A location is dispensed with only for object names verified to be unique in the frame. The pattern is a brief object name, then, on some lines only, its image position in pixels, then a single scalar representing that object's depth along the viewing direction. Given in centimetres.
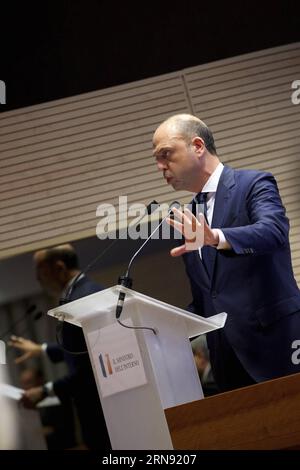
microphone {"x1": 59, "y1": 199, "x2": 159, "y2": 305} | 617
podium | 571
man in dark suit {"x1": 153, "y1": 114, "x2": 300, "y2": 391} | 647
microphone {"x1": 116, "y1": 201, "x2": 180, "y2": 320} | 566
